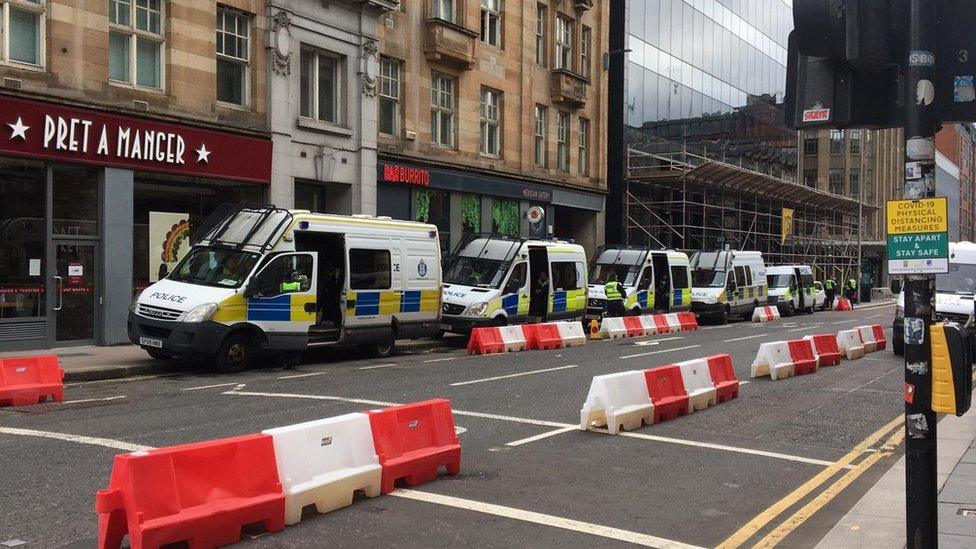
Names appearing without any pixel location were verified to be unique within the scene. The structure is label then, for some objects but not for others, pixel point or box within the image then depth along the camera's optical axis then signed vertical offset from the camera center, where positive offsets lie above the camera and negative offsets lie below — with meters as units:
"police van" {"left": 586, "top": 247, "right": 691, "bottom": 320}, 27.83 -0.31
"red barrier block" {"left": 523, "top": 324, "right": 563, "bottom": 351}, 20.12 -1.62
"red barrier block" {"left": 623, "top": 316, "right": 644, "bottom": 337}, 24.74 -1.61
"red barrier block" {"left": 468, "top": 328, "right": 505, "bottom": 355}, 18.91 -1.60
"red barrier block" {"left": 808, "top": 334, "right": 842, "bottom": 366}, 17.27 -1.57
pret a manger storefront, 16.69 +1.20
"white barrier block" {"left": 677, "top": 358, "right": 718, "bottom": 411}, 11.45 -1.53
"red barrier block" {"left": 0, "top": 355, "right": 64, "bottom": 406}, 11.05 -1.48
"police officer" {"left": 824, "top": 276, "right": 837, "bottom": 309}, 48.61 -1.13
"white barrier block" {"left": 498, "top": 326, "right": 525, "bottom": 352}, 19.44 -1.55
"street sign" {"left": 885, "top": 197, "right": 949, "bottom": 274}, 4.84 +0.20
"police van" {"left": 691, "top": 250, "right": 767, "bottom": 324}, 32.16 -0.55
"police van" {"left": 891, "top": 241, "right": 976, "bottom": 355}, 17.81 -0.45
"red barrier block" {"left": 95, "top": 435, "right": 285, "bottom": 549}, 5.23 -1.44
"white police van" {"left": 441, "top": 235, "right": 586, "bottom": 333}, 20.97 -0.36
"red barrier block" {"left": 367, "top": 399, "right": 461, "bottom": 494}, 7.03 -1.46
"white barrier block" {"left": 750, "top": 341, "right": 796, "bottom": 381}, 15.00 -1.60
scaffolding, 39.50 +3.15
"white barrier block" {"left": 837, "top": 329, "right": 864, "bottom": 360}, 18.98 -1.63
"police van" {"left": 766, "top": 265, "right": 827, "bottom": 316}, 39.19 -0.88
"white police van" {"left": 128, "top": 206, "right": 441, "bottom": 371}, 14.57 -0.41
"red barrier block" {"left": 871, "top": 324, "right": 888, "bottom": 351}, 20.97 -1.60
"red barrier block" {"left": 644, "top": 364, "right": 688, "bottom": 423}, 10.61 -1.52
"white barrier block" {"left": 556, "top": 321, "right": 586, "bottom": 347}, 21.05 -1.57
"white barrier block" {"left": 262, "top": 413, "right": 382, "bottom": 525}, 6.15 -1.44
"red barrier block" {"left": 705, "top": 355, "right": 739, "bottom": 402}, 12.27 -1.53
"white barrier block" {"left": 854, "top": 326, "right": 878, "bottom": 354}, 20.31 -1.59
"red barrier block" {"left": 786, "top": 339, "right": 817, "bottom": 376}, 15.77 -1.57
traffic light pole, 4.89 -0.27
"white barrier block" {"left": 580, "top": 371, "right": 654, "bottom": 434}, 9.77 -1.54
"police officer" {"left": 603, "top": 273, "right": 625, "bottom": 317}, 26.22 -0.88
